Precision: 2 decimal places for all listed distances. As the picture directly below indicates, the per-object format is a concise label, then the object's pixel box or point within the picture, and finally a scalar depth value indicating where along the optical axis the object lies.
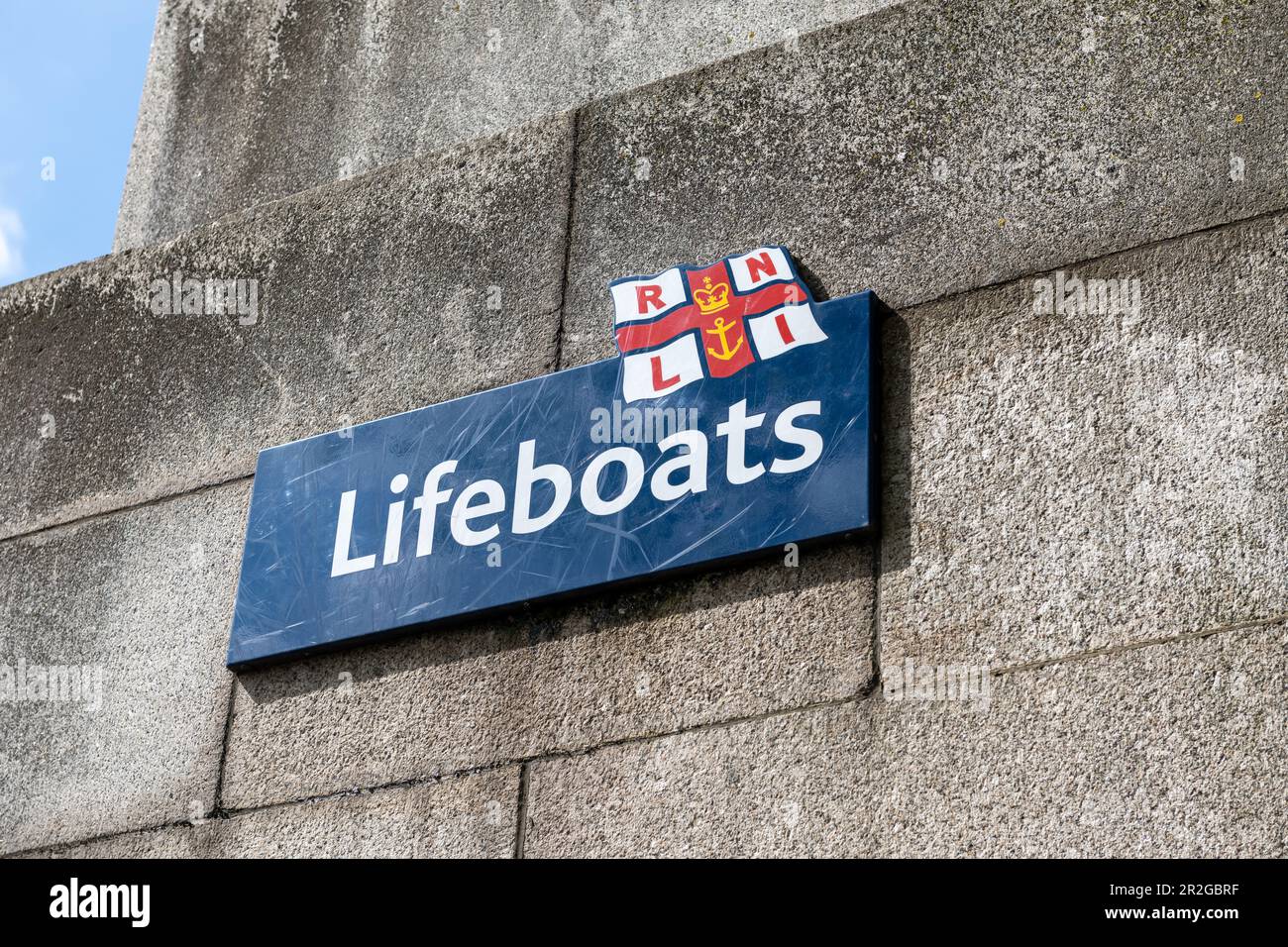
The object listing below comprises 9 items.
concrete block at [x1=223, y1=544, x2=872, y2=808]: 4.01
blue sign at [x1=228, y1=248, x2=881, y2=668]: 4.14
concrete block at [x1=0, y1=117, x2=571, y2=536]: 4.97
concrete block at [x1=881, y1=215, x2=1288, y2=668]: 3.65
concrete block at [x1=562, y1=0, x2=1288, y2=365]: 4.12
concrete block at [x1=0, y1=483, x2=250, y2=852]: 4.79
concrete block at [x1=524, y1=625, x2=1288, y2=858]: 3.41
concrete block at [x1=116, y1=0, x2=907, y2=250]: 5.37
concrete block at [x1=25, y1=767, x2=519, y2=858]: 4.20
